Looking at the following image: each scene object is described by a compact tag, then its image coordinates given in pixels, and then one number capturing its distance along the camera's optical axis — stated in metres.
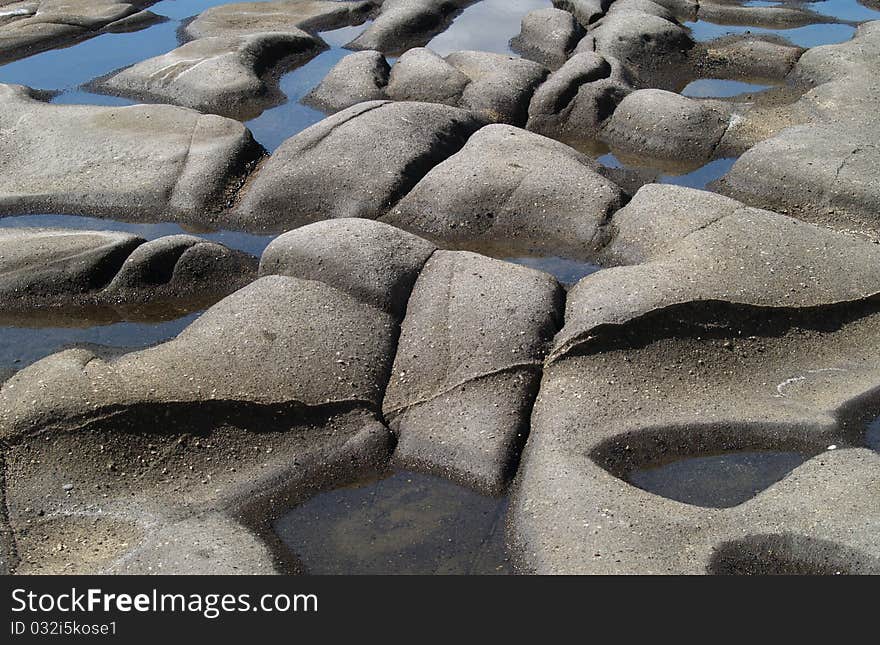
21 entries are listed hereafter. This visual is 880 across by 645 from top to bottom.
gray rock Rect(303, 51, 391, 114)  11.52
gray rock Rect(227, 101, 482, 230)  8.92
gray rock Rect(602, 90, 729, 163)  9.89
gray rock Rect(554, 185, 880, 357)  6.39
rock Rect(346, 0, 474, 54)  13.59
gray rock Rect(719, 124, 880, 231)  8.37
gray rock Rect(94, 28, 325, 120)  11.69
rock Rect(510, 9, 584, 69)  12.75
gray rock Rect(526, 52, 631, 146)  10.57
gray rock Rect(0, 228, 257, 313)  7.71
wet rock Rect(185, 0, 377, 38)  14.14
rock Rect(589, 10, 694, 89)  12.16
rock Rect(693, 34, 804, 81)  12.03
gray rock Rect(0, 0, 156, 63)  14.05
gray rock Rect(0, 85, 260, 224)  9.23
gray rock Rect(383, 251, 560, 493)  5.79
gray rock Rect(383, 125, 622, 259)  8.28
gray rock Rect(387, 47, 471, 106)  11.23
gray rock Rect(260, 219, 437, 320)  6.82
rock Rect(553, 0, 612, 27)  13.59
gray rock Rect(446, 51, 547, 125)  10.77
